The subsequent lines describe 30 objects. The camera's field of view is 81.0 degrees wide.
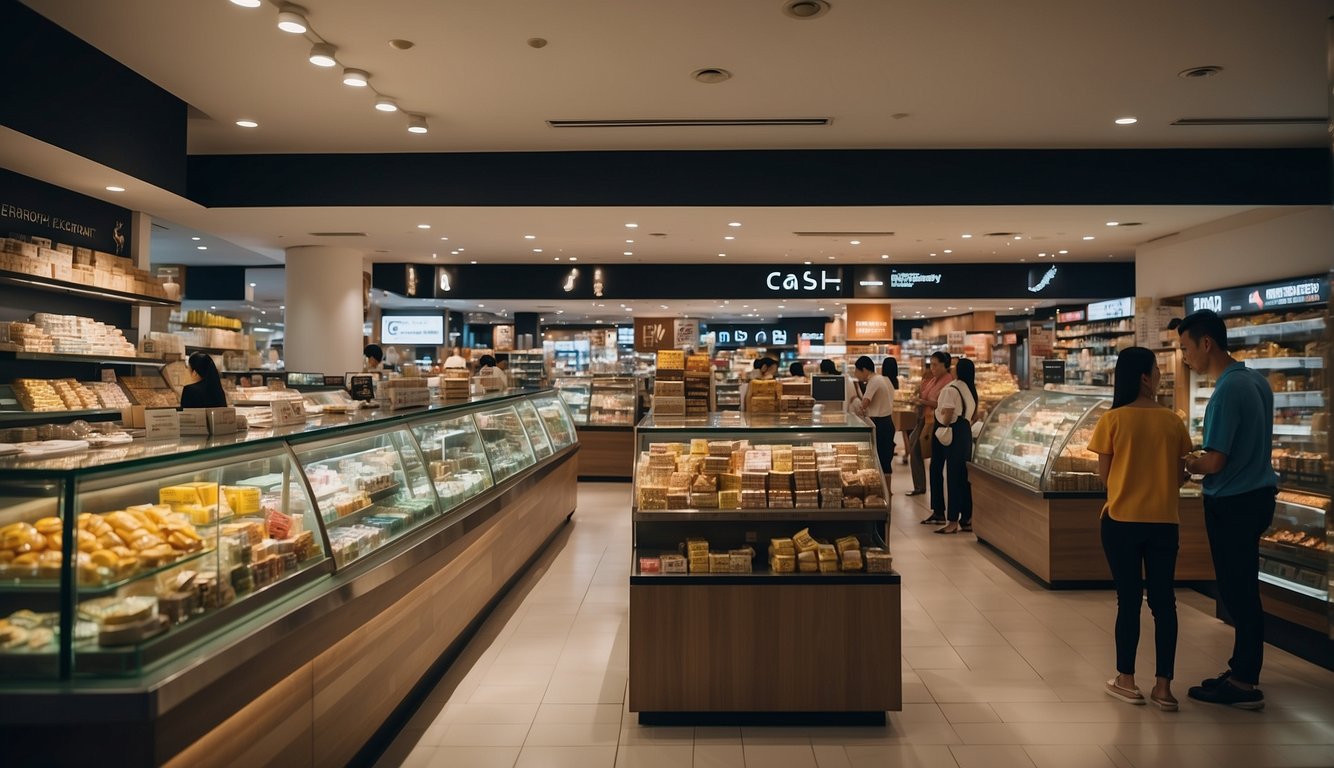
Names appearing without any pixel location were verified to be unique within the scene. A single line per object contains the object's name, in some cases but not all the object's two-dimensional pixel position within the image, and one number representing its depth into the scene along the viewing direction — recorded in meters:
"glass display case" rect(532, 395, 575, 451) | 7.72
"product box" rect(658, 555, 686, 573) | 3.52
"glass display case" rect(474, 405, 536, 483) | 5.54
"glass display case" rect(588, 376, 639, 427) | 11.12
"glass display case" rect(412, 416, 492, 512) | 4.41
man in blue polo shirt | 3.67
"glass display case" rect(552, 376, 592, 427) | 11.25
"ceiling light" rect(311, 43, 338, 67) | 4.65
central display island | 3.43
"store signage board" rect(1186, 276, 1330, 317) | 7.22
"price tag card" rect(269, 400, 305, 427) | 3.67
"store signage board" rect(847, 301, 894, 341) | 14.30
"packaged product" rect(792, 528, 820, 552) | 3.56
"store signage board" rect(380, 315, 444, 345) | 17.09
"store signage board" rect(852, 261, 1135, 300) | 12.44
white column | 9.63
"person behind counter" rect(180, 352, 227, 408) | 5.10
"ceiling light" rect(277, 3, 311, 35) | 4.24
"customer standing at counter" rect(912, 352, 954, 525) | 7.92
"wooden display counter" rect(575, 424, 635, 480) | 10.95
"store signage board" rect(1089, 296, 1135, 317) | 11.97
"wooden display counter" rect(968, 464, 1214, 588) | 5.49
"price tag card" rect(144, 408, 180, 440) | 2.96
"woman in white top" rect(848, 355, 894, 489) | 8.52
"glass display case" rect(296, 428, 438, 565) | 3.28
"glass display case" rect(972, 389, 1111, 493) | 5.54
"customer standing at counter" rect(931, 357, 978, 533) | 7.25
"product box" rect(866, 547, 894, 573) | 3.47
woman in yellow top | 3.61
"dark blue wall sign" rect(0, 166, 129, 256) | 5.86
